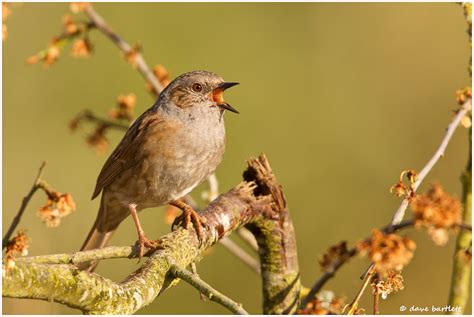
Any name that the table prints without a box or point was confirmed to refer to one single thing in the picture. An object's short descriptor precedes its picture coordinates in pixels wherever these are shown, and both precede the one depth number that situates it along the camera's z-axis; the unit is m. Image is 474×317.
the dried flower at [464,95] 6.36
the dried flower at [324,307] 4.07
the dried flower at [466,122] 6.32
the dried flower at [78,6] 8.00
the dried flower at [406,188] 4.85
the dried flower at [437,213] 3.55
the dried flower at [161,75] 9.13
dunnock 8.45
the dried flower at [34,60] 7.82
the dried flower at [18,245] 4.80
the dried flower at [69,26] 8.22
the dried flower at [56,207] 6.01
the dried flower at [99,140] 8.90
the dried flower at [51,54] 7.92
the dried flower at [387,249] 3.77
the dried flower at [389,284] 4.53
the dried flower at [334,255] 3.75
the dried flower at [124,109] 8.71
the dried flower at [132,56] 8.33
